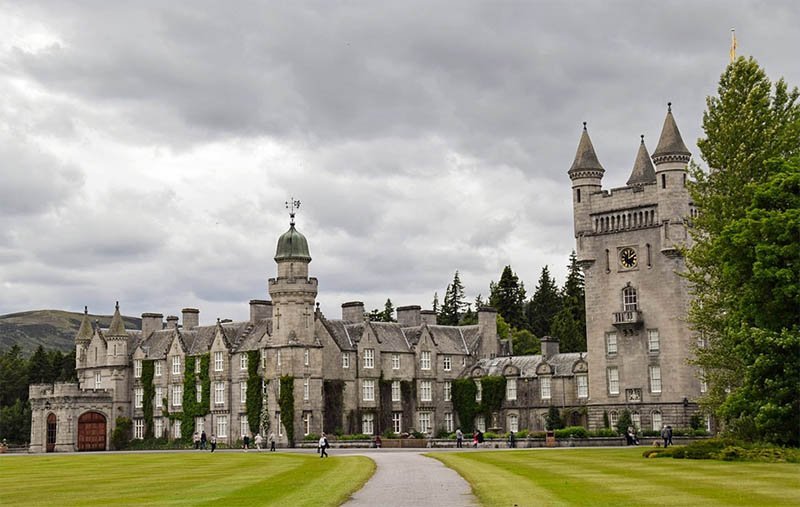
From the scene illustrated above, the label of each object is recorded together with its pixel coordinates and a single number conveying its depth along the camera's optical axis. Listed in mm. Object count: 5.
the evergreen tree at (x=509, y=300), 136000
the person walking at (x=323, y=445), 58556
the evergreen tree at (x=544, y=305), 134250
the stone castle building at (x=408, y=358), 82312
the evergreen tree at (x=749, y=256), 44812
